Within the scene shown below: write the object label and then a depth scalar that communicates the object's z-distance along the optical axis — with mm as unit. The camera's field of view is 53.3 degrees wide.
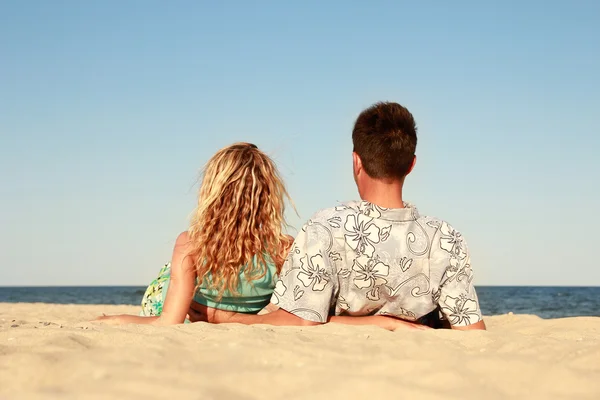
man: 3549
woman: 4098
